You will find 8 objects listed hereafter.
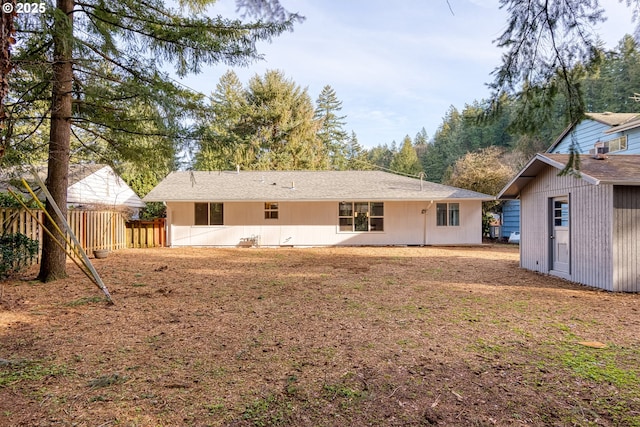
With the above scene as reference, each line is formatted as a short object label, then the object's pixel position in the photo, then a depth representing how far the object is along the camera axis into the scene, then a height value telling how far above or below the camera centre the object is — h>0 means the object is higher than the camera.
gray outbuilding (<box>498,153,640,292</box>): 7.09 -0.17
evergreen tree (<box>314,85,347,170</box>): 36.09 +9.15
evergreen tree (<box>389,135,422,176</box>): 43.59 +6.68
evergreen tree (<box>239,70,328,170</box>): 28.19 +7.08
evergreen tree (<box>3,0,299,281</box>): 6.64 +2.99
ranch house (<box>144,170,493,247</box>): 16.17 -0.19
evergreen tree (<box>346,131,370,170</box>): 39.50 +7.35
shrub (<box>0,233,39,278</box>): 7.40 -0.76
